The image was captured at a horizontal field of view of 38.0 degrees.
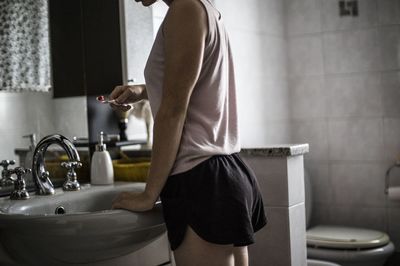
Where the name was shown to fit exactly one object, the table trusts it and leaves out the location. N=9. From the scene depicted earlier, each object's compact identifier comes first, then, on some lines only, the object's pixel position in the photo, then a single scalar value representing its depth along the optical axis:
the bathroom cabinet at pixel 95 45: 1.92
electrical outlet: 3.21
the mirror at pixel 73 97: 1.73
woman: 1.17
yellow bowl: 1.94
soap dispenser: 1.87
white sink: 1.24
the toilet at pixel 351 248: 2.67
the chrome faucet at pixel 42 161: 1.59
